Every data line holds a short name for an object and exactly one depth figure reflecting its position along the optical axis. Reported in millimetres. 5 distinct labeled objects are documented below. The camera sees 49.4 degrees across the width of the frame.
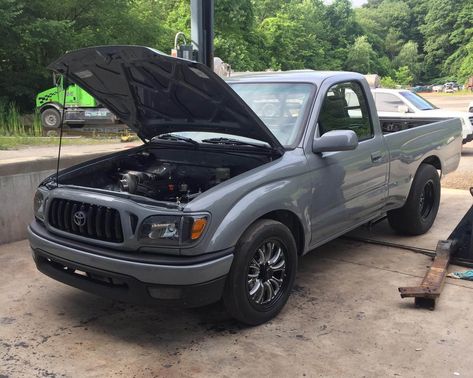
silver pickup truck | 3287
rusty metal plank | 4020
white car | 12258
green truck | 18075
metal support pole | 8352
